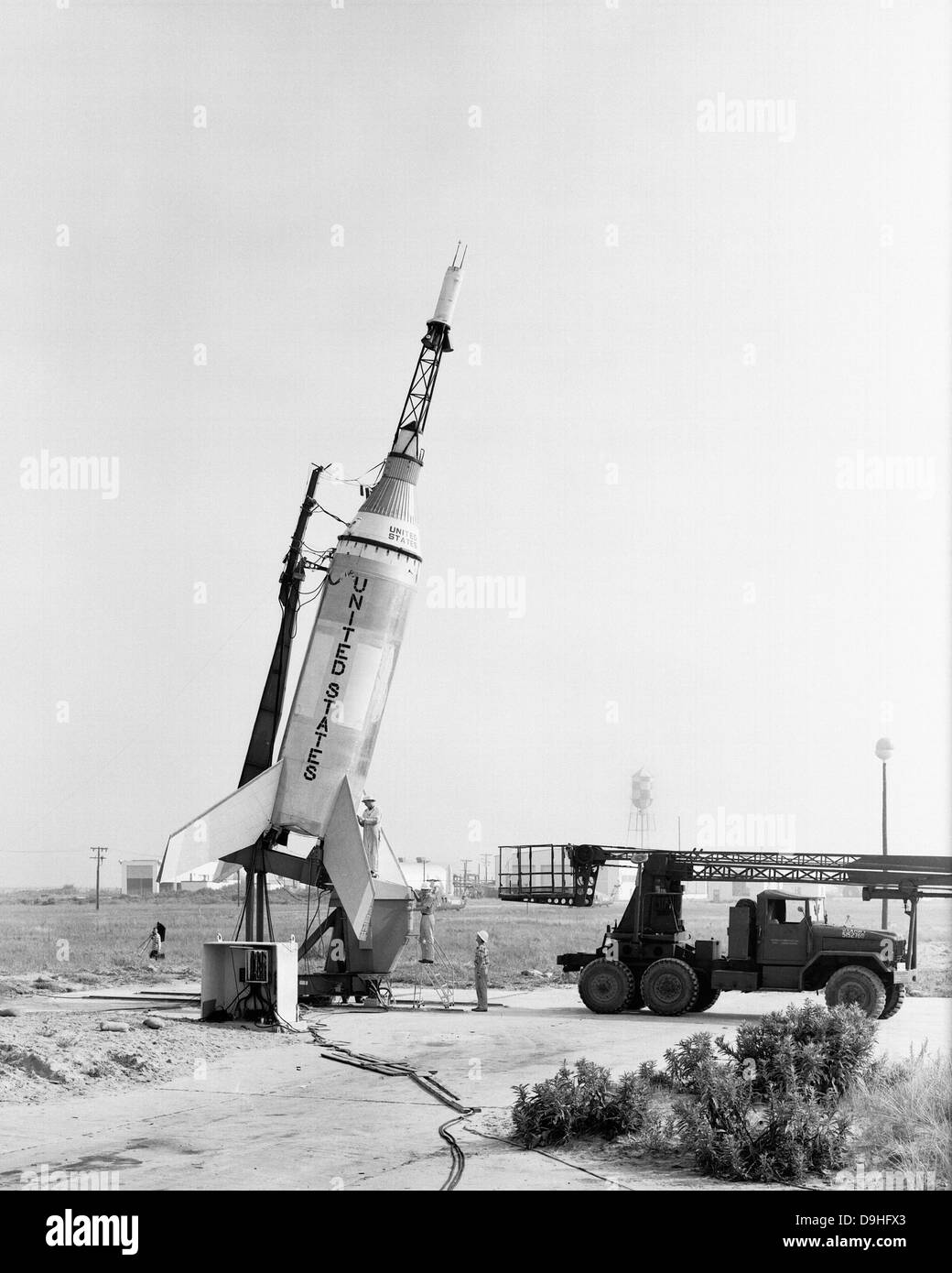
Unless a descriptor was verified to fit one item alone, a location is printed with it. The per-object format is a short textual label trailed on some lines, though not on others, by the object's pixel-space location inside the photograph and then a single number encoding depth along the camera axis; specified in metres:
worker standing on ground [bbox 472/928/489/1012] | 23.56
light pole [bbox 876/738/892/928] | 36.69
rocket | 25.33
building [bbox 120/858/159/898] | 130.50
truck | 21.77
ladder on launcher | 25.41
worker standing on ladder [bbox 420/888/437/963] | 26.44
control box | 20.61
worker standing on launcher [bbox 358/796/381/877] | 26.44
